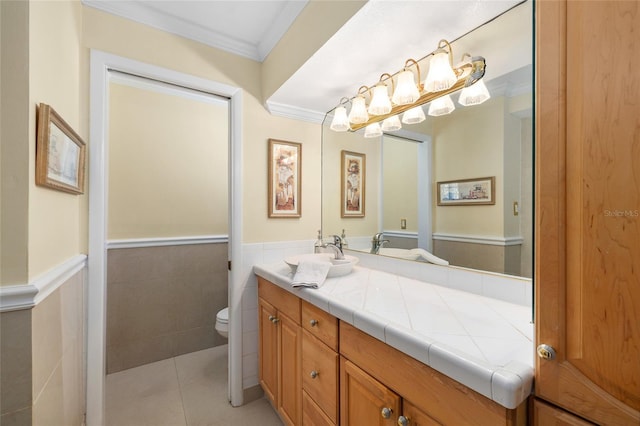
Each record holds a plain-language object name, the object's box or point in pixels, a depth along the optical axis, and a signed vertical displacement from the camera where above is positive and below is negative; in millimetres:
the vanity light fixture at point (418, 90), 1205 +618
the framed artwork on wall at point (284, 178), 1946 +249
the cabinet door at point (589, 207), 461 +11
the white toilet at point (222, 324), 2123 -885
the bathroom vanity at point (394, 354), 636 -429
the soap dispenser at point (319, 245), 2017 -244
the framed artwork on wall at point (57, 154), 857 +219
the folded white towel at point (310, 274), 1276 -309
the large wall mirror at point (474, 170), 1045 +202
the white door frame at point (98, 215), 1430 -17
